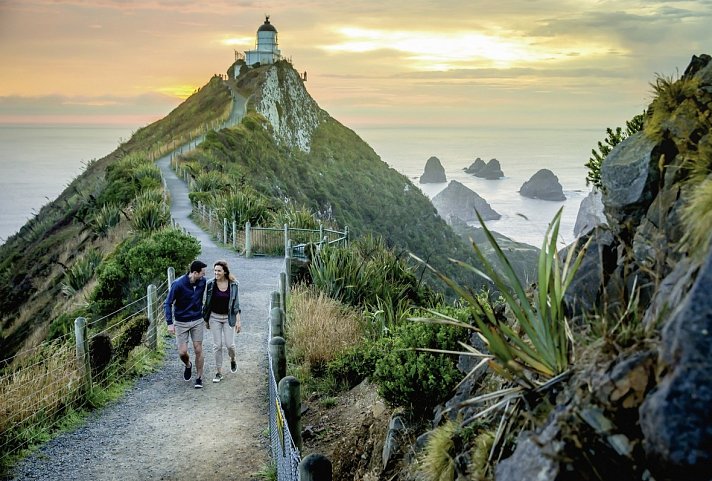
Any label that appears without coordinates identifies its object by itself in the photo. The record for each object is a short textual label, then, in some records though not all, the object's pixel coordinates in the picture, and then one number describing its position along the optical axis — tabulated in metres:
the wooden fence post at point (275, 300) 10.81
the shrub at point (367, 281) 14.22
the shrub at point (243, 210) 25.80
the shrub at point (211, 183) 34.70
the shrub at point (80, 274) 22.64
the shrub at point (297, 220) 24.20
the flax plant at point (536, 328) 4.17
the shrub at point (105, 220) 28.67
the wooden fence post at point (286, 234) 21.01
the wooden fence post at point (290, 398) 6.30
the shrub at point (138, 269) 16.61
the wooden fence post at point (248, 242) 22.24
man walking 9.59
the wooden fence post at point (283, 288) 13.16
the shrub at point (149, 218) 24.38
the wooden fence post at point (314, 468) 4.44
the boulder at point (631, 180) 4.97
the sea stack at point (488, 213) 194.00
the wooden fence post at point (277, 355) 7.66
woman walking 9.69
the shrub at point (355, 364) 9.36
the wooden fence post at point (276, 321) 9.09
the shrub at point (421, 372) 6.72
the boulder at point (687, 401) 2.95
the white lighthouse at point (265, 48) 96.88
